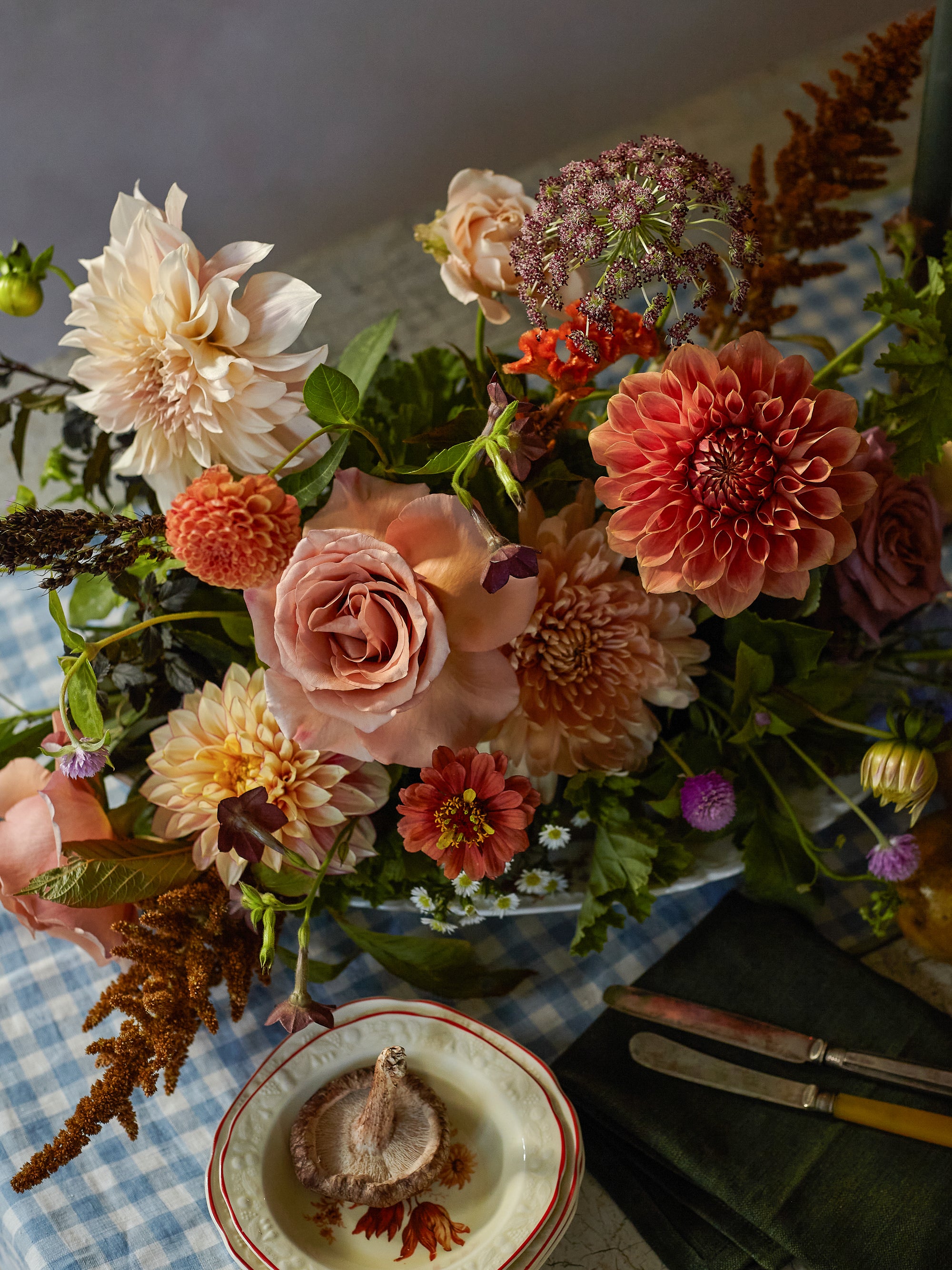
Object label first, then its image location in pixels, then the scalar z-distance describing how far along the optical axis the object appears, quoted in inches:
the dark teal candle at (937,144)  21.1
